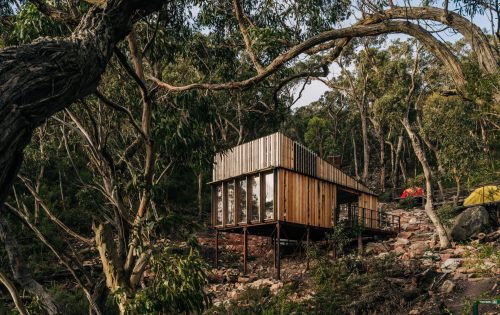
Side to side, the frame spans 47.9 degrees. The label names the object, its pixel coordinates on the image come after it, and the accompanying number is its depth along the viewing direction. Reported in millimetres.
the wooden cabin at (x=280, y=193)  22438
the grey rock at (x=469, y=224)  22844
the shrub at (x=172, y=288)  8172
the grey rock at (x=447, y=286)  15484
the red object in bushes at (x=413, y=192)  38500
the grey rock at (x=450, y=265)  17475
